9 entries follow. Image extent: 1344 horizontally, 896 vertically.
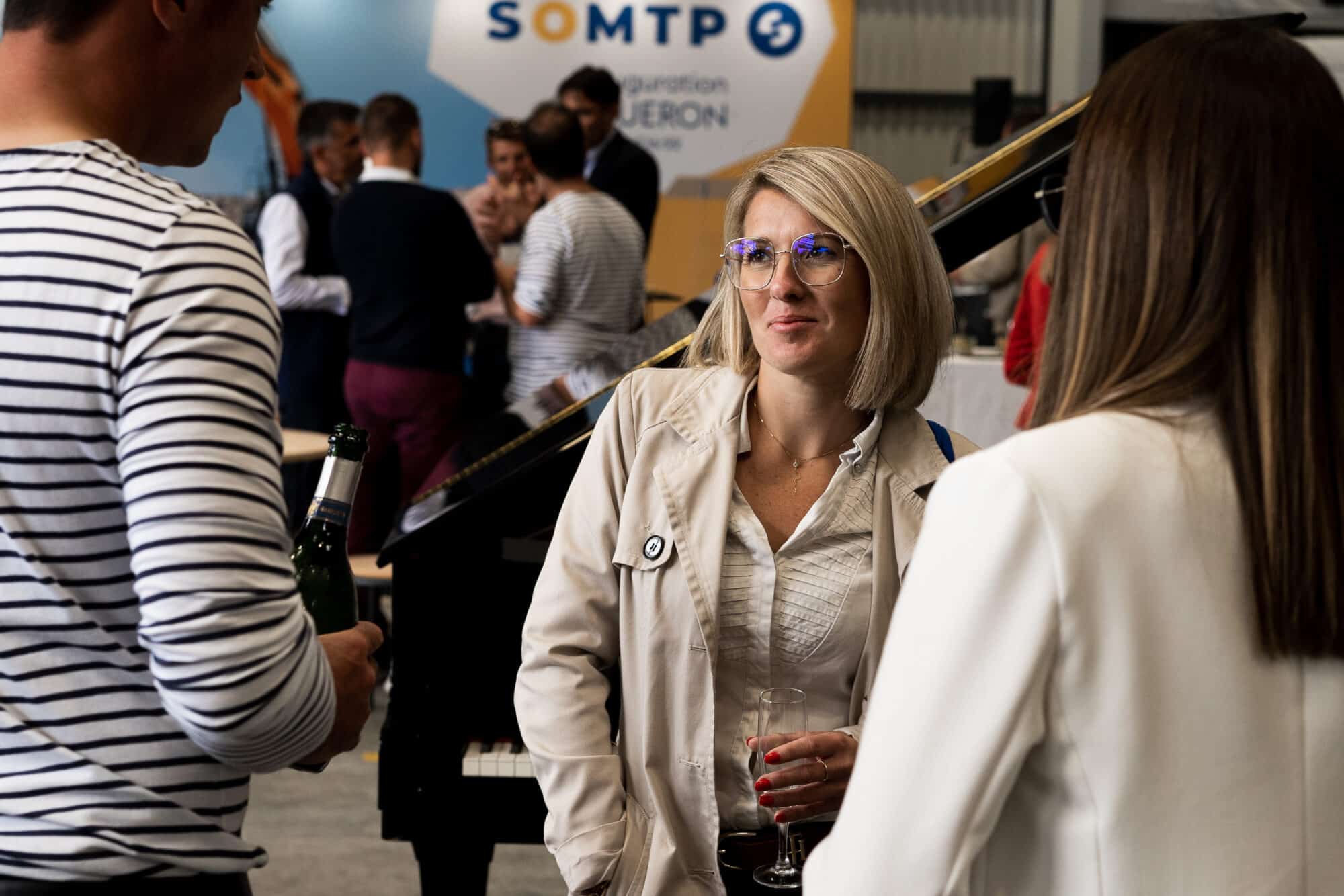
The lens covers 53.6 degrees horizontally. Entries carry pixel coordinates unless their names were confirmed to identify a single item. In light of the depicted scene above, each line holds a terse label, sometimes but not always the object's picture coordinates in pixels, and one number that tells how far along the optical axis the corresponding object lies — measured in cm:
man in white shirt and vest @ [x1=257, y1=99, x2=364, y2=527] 536
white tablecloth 495
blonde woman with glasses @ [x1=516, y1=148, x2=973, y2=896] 163
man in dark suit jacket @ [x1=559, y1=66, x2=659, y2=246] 559
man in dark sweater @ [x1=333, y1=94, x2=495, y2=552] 462
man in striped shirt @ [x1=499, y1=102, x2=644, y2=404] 457
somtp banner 748
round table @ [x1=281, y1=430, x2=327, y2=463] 425
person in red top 393
